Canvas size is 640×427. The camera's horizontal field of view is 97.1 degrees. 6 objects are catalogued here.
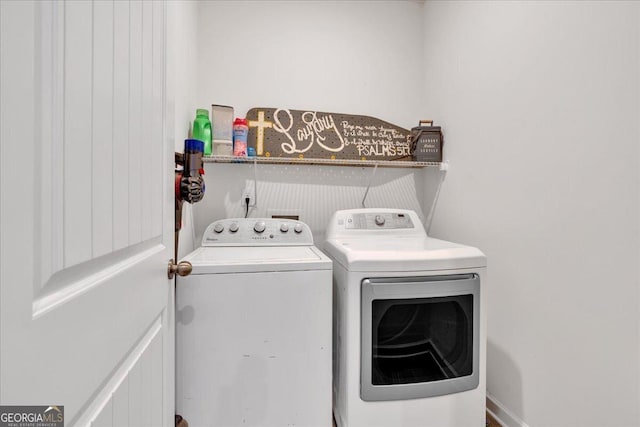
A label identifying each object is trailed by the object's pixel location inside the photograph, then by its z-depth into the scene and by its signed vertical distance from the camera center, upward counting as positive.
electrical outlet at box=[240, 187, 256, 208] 2.00 +0.10
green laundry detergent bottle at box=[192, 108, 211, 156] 1.68 +0.48
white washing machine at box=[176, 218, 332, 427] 1.13 -0.55
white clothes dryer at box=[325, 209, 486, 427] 1.25 -0.58
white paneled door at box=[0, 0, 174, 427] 0.30 +0.00
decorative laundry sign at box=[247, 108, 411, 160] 2.00 +0.56
